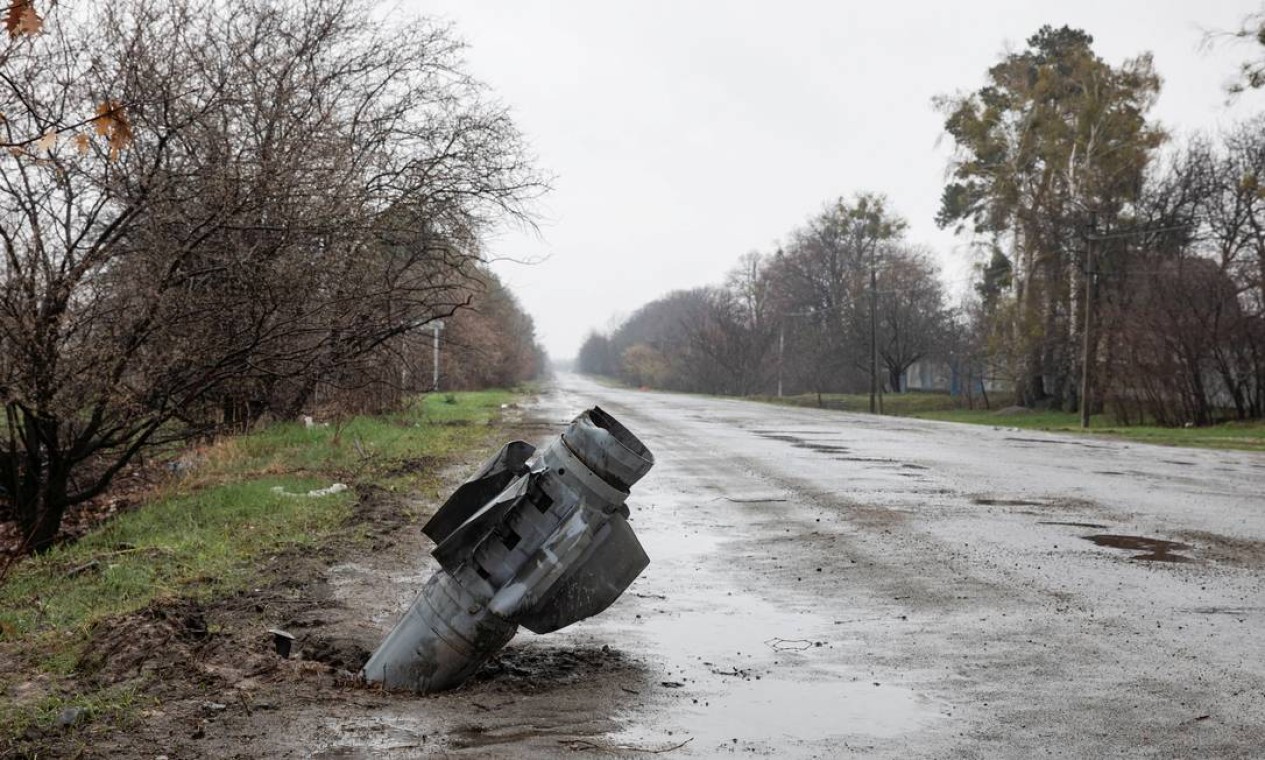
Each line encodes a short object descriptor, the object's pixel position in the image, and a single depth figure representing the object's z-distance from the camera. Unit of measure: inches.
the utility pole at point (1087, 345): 1254.3
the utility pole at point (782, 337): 2802.7
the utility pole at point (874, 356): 1979.3
